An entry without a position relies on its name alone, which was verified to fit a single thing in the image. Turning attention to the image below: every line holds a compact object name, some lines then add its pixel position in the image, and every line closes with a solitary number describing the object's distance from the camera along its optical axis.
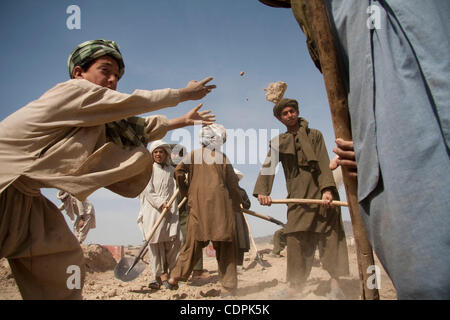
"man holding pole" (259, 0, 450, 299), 0.88
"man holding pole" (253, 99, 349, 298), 4.17
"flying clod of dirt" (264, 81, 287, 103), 5.30
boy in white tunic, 5.41
